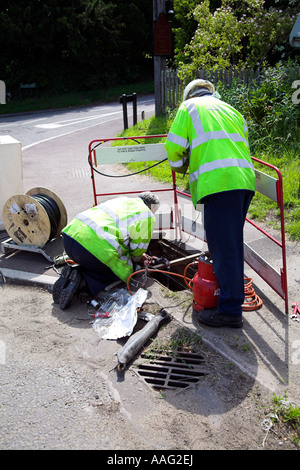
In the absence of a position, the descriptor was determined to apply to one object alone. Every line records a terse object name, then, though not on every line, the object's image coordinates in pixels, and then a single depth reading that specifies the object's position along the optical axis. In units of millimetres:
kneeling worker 4414
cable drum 5410
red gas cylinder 3996
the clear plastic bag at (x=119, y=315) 3982
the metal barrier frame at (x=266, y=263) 3871
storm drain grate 3375
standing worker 3592
